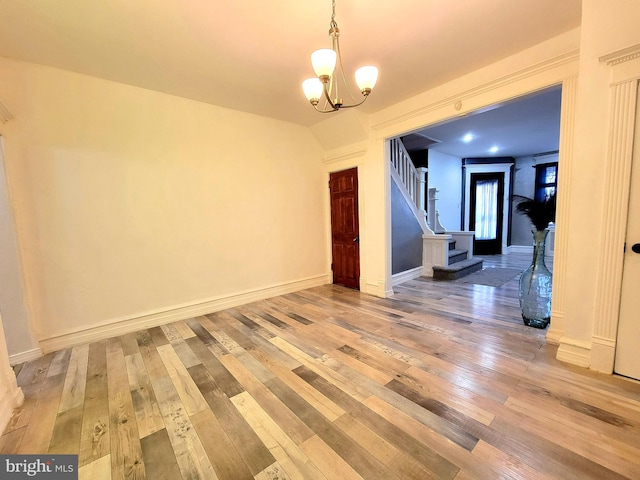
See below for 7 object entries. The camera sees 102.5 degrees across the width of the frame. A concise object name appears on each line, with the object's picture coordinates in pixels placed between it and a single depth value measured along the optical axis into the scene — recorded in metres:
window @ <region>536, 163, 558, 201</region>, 7.82
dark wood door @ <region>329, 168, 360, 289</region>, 4.74
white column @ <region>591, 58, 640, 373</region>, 1.90
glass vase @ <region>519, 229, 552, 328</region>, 2.96
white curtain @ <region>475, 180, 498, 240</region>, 8.36
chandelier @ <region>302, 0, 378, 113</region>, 1.78
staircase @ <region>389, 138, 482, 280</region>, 5.26
